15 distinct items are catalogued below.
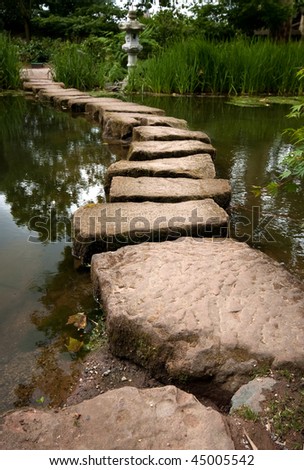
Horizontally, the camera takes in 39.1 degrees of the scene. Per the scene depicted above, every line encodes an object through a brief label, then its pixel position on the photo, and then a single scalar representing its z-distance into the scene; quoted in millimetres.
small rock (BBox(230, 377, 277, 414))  1030
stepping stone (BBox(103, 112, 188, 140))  3871
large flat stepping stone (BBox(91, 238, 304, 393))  1174
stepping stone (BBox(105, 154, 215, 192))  2484
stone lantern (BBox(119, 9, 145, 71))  7946
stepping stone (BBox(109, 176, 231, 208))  2127
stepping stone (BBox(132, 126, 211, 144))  3279
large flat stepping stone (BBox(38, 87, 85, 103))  6027
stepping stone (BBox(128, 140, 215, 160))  2842
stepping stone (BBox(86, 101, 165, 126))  4562
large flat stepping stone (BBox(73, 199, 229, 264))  1786
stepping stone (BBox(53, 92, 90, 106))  5742
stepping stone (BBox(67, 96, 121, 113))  5457
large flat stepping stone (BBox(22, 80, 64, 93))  7061
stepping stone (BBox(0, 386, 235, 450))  881
